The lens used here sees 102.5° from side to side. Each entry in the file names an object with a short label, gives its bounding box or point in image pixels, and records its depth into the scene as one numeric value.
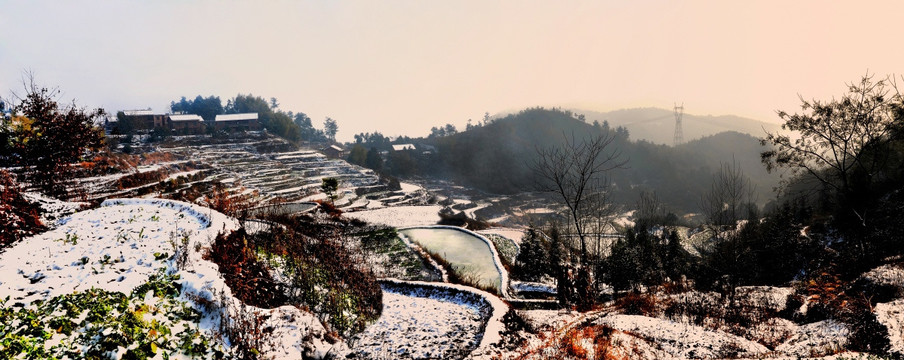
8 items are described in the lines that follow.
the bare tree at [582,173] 12.92
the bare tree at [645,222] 34.57
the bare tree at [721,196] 19.33
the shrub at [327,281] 8.77
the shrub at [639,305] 11.30
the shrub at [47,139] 15.58
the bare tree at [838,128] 14.94
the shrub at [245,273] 7.81
